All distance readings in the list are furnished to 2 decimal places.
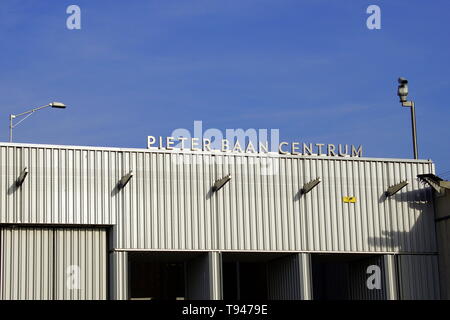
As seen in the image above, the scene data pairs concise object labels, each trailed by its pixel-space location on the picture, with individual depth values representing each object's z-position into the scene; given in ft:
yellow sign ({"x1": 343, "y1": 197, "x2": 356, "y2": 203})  168.76
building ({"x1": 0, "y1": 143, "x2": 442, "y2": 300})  150.71
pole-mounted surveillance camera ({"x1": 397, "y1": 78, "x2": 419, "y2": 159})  191.62
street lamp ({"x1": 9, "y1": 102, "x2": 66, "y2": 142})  173.88
